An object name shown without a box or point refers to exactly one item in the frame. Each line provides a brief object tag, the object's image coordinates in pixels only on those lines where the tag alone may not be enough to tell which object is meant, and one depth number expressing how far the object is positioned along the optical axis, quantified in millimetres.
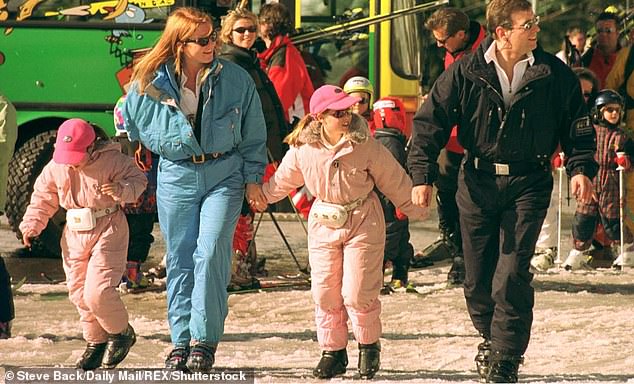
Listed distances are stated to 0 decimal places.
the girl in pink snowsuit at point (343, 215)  17422
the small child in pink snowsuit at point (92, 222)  17734
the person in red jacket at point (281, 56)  25734
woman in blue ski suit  17391
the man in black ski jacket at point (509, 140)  16875
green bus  28672
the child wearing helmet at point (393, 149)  23250
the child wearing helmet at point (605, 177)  27094
